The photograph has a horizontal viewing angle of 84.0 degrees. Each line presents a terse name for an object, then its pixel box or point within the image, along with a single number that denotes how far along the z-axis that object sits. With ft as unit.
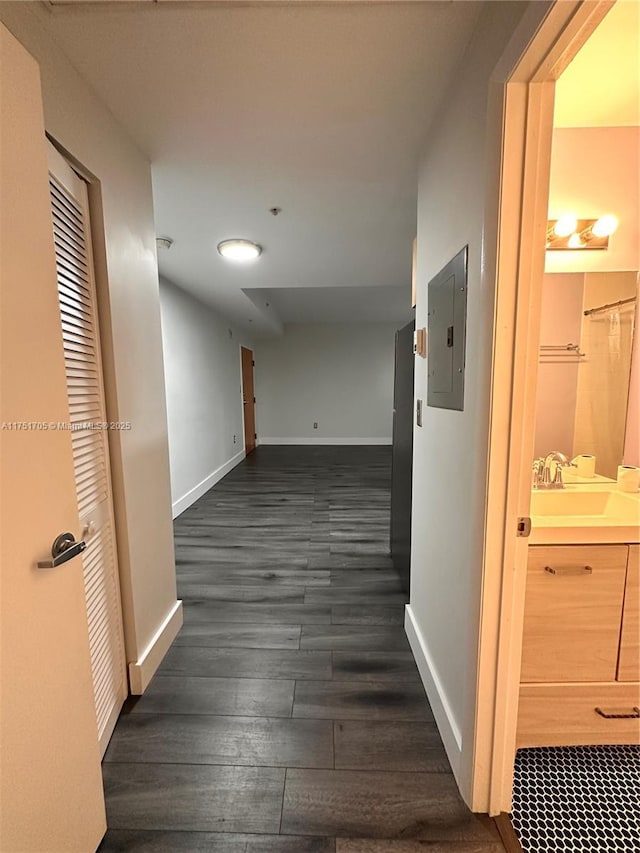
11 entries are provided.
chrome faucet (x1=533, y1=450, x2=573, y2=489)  5.33
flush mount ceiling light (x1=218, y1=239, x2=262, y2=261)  8.06
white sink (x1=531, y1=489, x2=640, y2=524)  4.91
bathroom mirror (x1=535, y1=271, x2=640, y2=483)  5.32
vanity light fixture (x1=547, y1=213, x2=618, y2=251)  5.10
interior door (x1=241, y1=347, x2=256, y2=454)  22.35
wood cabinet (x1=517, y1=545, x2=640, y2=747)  3.92
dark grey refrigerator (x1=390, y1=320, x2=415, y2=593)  7.43
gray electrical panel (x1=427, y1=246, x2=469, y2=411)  3.92
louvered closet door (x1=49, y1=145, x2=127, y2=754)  3.83
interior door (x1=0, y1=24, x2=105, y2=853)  2.44
